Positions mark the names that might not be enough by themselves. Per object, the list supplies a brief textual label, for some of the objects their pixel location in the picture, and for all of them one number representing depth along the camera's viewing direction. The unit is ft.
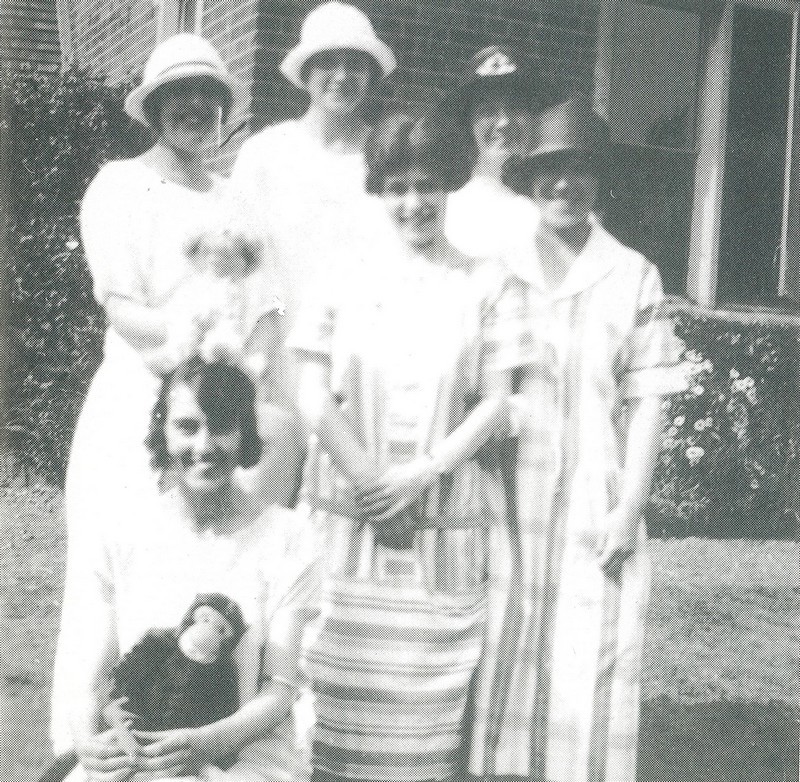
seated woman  11.43
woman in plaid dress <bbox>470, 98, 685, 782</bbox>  12.14
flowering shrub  13.37
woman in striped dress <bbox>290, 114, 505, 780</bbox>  11.63
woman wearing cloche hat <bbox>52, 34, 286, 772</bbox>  11.45
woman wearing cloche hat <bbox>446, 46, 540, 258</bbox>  11.90
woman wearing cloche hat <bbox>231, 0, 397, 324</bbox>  11.58
